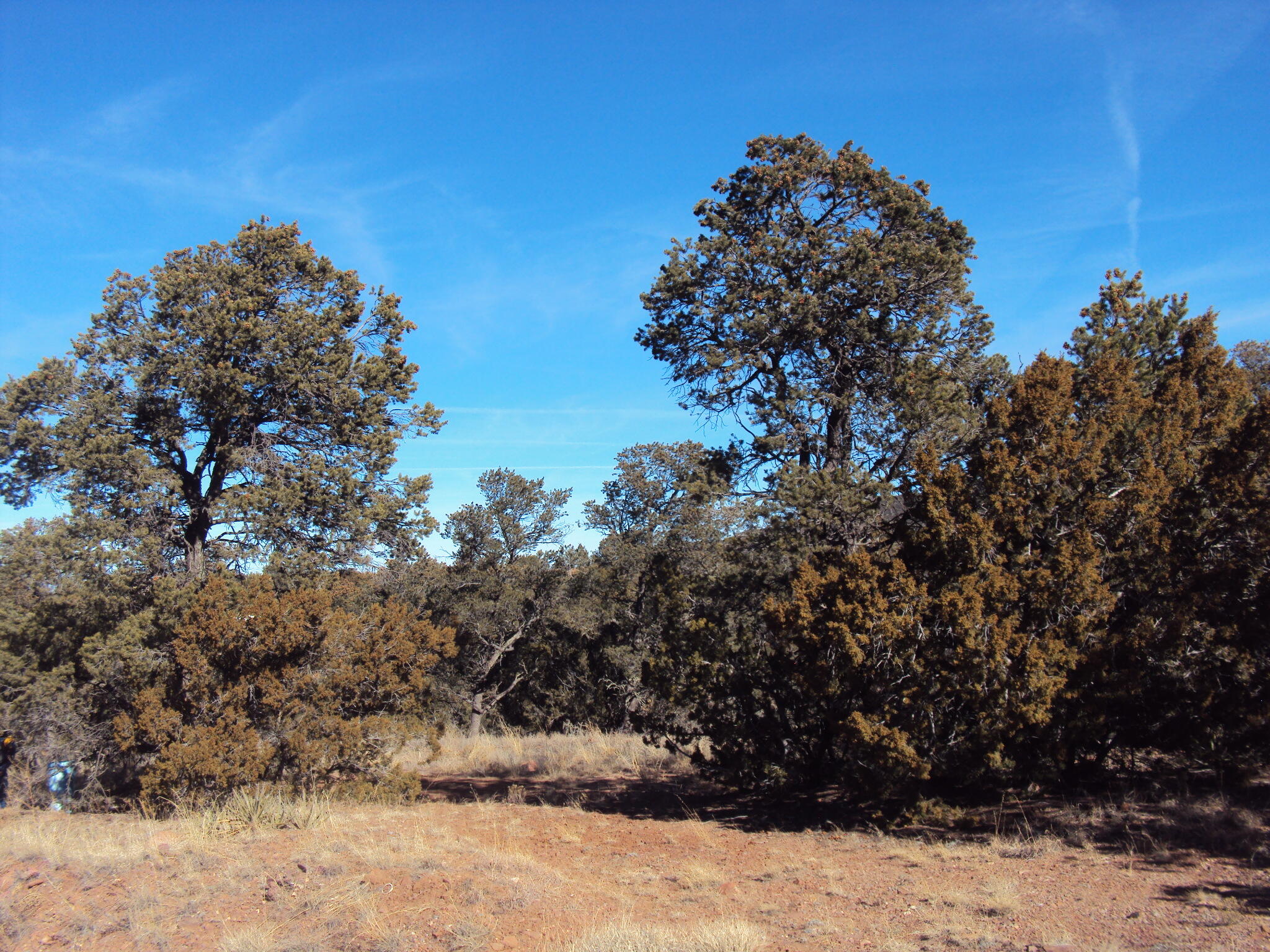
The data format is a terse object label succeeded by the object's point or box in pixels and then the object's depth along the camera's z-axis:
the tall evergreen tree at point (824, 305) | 11.17
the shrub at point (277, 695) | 10.74
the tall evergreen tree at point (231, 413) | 13.69
